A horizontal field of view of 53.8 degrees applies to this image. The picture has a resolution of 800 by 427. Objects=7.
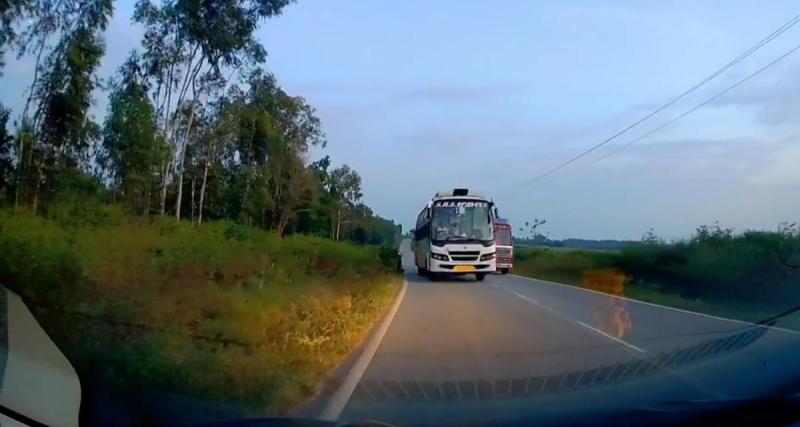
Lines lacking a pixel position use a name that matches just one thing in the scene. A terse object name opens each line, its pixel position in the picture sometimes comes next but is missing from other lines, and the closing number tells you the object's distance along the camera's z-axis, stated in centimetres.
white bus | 3055
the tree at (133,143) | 1973
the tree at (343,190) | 3484
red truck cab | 4412
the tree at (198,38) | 1986
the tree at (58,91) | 1442
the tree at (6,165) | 1402
